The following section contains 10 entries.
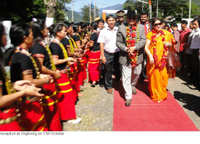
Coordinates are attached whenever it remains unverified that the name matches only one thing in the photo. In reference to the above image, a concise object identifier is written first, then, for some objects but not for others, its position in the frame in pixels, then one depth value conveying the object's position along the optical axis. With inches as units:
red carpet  132.3
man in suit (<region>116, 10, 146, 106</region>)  166.1
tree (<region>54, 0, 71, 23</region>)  1387.8
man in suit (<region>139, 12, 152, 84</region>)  231.6
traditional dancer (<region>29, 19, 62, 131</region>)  101.7
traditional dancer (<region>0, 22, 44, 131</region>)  63.9
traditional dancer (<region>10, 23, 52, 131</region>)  78.0
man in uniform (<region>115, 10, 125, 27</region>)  239.5
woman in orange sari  170.4
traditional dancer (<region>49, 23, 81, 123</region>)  128.0
